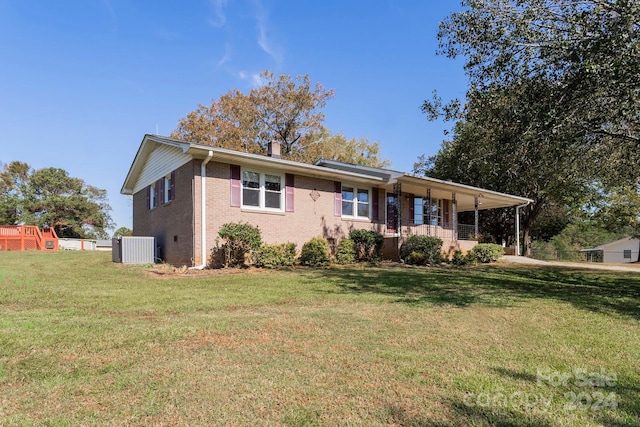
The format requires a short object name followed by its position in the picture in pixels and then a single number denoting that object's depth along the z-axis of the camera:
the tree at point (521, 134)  7.44
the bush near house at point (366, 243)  14.48
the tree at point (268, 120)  27.42
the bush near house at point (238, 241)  11.16
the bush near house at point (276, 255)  11.66
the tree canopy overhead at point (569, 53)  6.29
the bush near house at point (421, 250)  14.41
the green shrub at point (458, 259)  15.77
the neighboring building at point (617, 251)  48.62
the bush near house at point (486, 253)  16.84
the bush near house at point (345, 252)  13.70
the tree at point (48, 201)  33.25
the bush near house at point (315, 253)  12.74
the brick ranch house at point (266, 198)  11.67
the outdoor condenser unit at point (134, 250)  12.72
